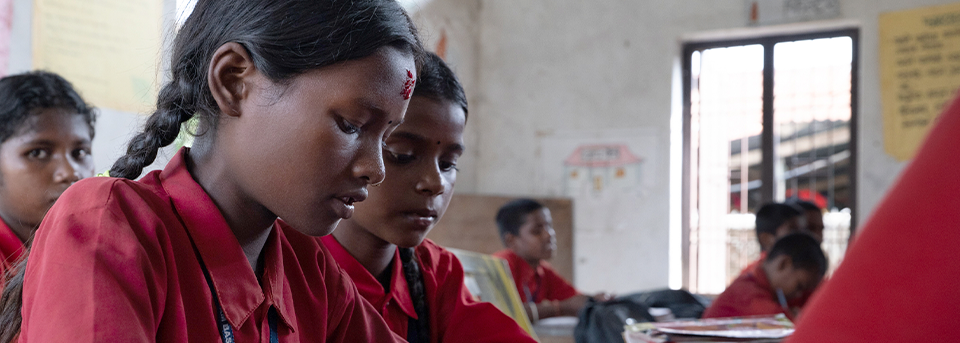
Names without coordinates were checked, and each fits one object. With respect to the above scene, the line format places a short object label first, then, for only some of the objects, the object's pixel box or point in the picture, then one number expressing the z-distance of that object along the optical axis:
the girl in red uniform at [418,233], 1.06
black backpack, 1.87
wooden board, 4.29
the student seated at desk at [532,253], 3.33
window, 4.30
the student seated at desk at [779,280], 2.26
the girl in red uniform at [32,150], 1.35
